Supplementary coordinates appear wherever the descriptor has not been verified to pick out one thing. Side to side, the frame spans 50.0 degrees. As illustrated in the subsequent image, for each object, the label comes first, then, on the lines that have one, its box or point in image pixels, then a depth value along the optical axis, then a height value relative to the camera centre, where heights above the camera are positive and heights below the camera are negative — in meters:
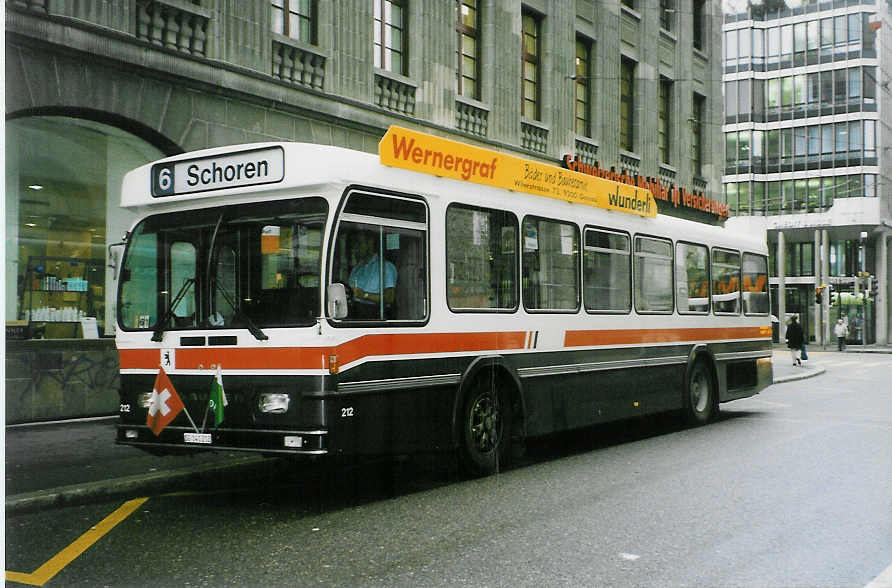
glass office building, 58.53 +10.40
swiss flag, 8.01 -0.79
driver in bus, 7.70 +0.25
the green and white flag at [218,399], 7.70 -0.71
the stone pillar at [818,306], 56.82 +0.24
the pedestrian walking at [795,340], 31.72 -0.99
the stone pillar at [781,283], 59.56 +1.71
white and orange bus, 7.46 +0.08
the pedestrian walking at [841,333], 48.25 -1.16
